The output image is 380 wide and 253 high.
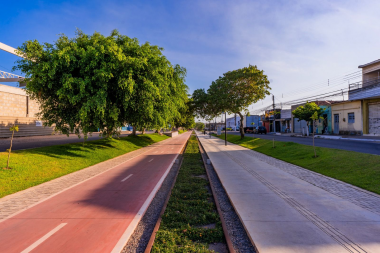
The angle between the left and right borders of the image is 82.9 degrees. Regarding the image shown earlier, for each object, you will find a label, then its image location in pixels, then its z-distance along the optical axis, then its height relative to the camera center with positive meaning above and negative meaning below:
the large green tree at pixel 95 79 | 13.52 +3.19
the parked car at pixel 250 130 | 59.24 -1.26
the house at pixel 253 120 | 76.64 +2.06
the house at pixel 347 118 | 31.89 +1.14
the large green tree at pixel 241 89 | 28.28 +4.89
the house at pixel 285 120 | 55.44 +1.45
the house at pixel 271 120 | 61.88 +1.66
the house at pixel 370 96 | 29.59 +4.15
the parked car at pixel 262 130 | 54.72 -1.14
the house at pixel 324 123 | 39.41 +0.38
